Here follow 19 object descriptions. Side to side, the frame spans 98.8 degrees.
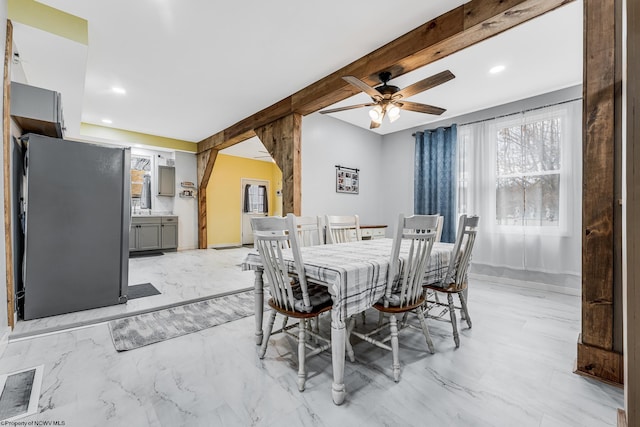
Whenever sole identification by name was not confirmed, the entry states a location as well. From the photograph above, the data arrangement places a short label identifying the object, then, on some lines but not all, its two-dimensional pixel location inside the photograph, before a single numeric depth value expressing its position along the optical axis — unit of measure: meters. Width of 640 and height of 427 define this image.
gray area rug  2.22
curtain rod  3.43
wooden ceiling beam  1.98
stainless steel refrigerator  2.53
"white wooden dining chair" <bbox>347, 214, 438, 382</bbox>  1.68
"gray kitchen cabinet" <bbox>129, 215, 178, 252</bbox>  5.86
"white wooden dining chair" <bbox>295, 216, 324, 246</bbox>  2.73
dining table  1.49
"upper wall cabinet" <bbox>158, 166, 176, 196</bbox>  6.44
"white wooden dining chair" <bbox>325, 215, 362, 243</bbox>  2.89
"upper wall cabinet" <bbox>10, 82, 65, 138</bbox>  2.35
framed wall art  4.72
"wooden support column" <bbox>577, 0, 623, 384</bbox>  1.63
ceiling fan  2.54
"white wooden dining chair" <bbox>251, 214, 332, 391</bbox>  1.60
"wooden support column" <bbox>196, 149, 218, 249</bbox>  6.59
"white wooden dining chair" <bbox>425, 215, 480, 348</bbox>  2.10
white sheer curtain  3.46
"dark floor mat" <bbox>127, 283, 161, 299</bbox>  3.23
